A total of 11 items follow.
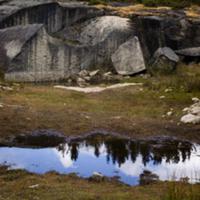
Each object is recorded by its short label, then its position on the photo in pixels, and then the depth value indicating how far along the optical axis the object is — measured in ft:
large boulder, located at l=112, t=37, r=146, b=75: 110.42
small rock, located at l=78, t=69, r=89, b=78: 106.93
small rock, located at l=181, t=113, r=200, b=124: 65.10
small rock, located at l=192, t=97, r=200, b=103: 76.00
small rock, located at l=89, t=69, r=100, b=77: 108.52
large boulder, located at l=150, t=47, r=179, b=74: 110.52
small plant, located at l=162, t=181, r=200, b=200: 31.94
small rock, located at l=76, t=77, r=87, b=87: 99.43
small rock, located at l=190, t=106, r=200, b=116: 67.82
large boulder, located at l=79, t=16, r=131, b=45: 115.75
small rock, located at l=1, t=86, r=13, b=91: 85.10
